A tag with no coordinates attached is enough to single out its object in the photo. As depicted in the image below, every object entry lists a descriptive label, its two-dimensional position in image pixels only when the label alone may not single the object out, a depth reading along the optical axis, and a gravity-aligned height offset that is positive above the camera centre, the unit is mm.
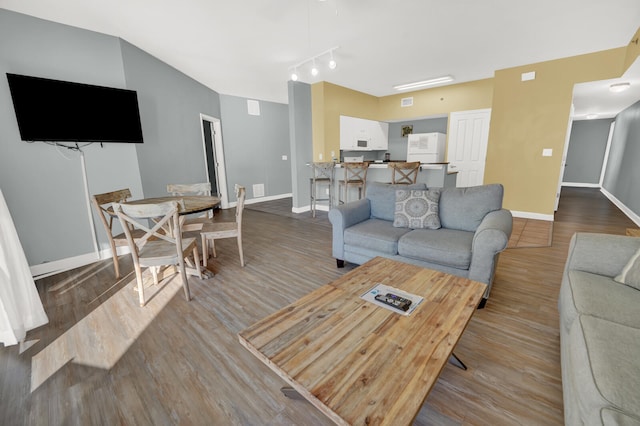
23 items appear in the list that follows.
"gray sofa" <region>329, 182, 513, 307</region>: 2008 -679
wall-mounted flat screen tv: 2508 +585
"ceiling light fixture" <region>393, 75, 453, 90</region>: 5149 +1605
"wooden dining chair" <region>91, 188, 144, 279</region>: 2465 -462
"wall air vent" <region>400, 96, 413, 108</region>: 6359 +1439
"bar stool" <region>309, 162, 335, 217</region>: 5090 -356
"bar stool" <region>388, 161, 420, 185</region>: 3967 -189
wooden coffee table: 817 -742
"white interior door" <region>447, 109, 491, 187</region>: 5520 +336
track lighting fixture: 3665 +1590
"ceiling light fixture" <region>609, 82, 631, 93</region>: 4012 +1098
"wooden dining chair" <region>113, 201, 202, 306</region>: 2049 -656
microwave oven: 6375 +449
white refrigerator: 5848 +297
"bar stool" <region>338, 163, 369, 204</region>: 4577 -293
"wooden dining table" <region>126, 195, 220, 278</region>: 2371 -407
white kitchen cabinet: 5942 +675
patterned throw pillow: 2621 -503
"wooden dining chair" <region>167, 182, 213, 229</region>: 3352 -330
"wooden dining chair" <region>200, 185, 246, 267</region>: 2787 -707
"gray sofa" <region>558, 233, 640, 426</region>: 810 -725
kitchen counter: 4082 -235
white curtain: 1707 -856
